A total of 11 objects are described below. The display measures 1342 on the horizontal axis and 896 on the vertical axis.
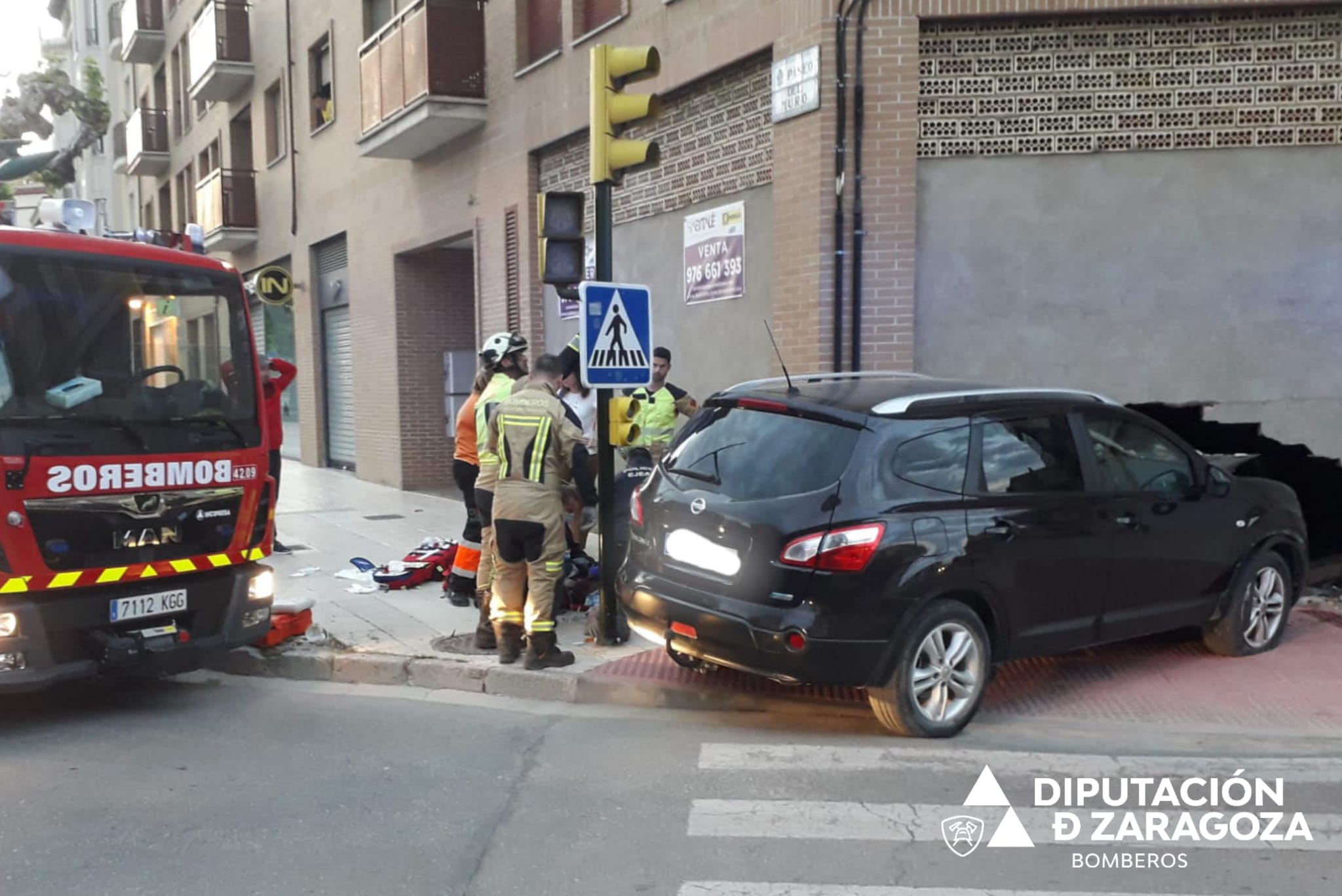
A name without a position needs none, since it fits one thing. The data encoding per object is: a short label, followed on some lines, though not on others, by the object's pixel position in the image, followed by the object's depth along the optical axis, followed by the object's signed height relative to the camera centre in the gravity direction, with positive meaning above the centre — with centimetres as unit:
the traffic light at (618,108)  641 +143
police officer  880 -47
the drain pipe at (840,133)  878 +176
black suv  502 -89
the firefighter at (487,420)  685 -42
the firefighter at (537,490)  626 -78
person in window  1800 +407
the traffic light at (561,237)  668 +71
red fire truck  538 -55
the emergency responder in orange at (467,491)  798 -99
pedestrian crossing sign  639 +11
